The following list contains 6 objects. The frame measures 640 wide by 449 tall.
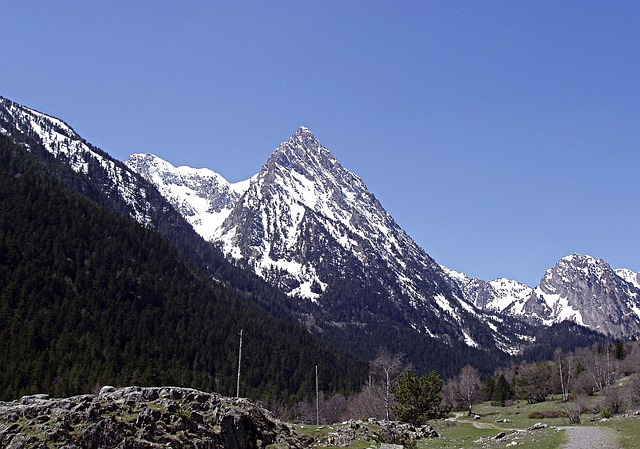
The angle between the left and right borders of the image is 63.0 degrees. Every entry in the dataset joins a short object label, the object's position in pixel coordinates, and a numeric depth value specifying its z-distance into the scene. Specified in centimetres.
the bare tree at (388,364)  8369
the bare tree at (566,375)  11374
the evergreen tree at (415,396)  8306
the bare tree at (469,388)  12799
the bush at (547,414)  8476
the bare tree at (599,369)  11712
